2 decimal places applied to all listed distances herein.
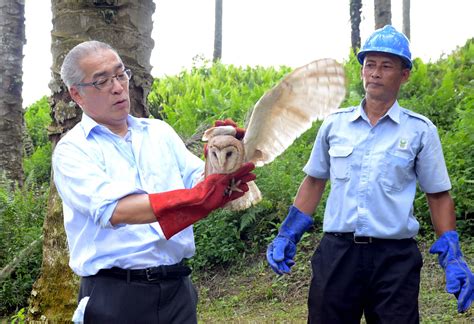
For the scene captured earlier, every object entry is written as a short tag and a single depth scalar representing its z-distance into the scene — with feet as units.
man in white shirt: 8.59
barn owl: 8.86
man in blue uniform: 11.73
